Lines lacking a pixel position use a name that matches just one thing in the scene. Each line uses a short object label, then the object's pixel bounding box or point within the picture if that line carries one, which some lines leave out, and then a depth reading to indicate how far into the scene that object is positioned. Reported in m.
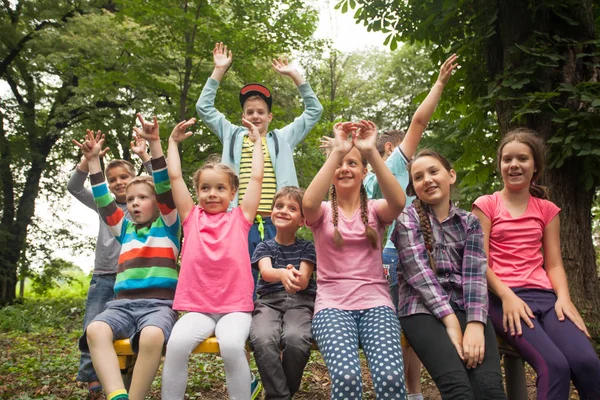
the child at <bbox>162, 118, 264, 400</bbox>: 2.75
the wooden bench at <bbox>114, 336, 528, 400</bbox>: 2.83
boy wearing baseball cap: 3.84
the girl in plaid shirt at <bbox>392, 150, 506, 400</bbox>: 2.58
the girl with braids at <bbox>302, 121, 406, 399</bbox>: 2.56
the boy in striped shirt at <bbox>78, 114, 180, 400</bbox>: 2.79
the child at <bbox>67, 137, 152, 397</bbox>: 4.07
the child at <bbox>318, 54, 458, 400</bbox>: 3.36
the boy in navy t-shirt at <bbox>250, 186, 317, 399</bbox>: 2.73
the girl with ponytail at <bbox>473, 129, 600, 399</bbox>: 2.66
